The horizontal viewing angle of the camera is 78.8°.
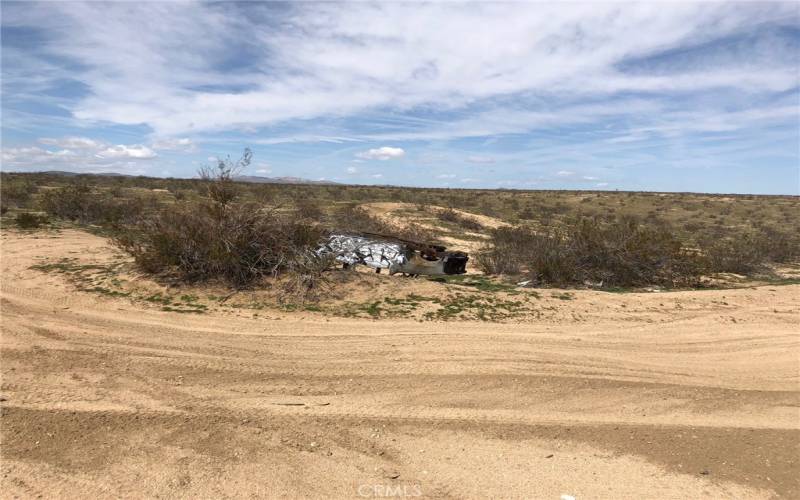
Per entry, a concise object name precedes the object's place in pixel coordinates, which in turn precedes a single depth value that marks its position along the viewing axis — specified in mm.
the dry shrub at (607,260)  12281
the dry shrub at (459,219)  26316
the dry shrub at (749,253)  15320
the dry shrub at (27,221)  17144
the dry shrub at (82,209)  22156
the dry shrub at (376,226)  18745
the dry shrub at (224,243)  9992
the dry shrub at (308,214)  12661
